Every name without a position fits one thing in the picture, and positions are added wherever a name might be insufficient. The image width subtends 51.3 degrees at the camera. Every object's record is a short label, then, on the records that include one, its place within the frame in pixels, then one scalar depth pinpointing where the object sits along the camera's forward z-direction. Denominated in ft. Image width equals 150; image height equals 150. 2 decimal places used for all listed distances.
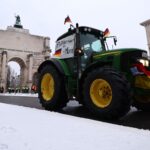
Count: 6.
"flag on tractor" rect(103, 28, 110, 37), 15.41
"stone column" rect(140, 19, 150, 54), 82.62
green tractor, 11.01
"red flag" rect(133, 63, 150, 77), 11.09
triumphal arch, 104.90
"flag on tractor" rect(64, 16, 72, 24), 14.84
